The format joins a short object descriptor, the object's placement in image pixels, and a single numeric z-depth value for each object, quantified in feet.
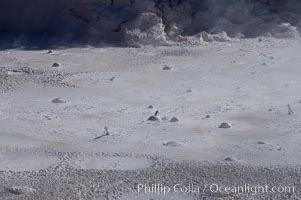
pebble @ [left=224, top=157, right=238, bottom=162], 42.65
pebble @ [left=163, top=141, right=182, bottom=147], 46.03
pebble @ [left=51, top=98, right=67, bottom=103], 58.05
